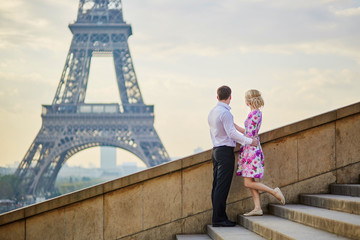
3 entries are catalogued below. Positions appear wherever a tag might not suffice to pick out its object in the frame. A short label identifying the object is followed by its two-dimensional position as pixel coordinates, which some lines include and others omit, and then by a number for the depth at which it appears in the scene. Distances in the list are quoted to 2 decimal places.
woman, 6.72
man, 6.64
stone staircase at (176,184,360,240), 5.21
